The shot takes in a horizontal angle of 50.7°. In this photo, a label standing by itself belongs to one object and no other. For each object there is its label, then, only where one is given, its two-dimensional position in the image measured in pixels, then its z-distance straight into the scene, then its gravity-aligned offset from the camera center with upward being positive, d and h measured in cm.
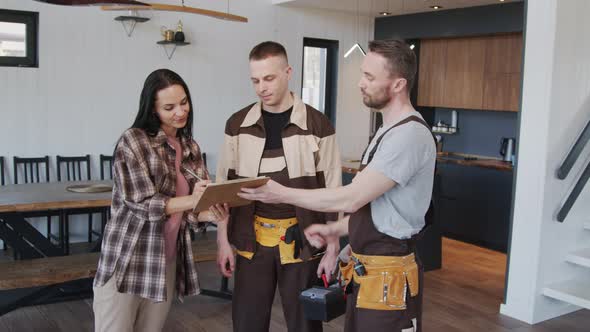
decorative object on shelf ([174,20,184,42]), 642 +70
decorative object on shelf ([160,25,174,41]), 638 +72
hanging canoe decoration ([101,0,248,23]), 464 +73
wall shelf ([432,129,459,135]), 784 -23
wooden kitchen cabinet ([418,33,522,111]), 682 +49
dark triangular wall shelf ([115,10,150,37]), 606 +82
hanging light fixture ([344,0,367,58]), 808 +112
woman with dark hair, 231 -42
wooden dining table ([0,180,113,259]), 415 -69
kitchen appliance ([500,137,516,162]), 701 -37
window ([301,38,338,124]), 796 +41
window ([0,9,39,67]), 568 +56
